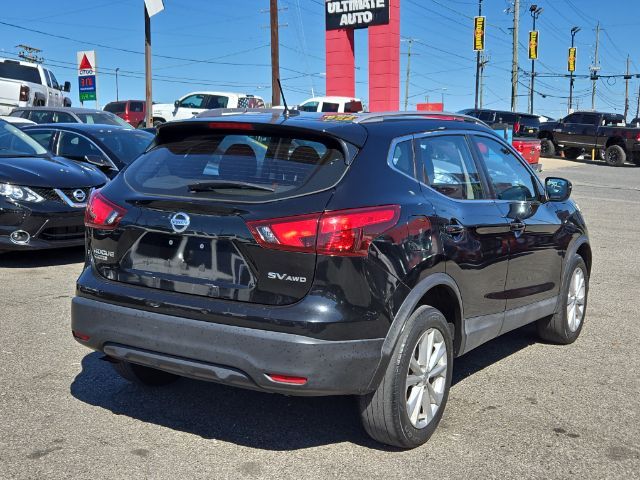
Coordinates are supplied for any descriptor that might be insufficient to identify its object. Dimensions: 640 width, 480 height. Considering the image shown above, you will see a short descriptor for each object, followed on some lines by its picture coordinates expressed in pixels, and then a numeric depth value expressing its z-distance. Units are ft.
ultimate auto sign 118.73
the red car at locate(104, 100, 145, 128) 120.26
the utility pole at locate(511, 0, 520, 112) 168.14
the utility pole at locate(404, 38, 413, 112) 314.35
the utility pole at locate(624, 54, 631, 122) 372.58
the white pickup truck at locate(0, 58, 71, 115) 78.59
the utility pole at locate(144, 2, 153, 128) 75.77
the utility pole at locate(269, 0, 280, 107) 91.18
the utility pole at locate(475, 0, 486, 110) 205.72
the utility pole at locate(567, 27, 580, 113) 265.95
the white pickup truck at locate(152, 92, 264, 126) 96.48
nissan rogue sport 11.21
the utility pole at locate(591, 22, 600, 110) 313.94
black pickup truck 101.60
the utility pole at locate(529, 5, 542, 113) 240.12
